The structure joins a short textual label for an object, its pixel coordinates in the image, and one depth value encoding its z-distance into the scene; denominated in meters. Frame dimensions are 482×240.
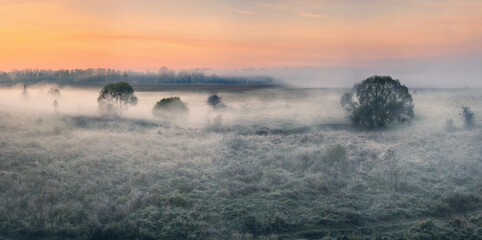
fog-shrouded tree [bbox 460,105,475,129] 46.41
